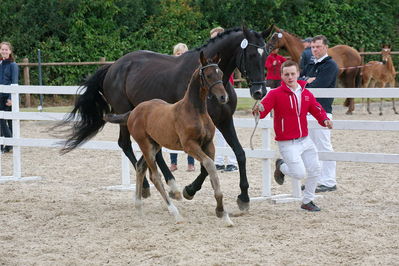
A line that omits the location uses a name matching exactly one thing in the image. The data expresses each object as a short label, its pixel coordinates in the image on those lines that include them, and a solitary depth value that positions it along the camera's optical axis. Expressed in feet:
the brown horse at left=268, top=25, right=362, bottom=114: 107.57
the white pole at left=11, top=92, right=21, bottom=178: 58.73
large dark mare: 41.71
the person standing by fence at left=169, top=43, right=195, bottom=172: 61.11
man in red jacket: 41.87
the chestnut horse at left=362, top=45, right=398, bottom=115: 117.46
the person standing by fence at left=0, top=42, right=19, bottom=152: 72.45
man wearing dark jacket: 49.92
